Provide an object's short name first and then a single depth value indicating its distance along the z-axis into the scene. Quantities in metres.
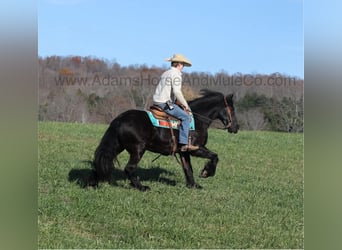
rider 15.01
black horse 14.43
